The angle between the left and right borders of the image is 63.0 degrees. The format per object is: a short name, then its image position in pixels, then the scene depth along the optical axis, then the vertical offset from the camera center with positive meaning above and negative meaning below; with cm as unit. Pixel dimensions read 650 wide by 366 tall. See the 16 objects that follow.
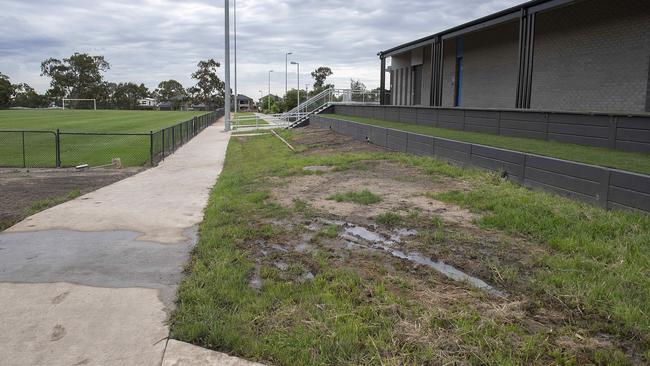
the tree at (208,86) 13188 +669
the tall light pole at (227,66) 3253 +300
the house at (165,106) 13905 +153
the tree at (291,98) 7431 +232
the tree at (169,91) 15526 +618
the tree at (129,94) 13188 +455
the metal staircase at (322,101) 3859 +105
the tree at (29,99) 12681 +234
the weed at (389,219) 754 -147
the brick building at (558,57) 1482 +211
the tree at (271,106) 8028 +148
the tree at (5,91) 11131 +372
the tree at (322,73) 12638 +997
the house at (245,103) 16425 +354
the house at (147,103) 13125 +227
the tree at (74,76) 12488 +797
